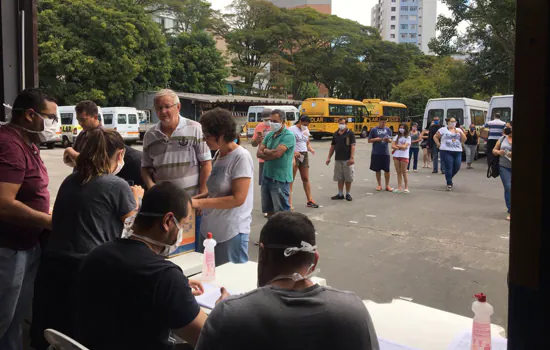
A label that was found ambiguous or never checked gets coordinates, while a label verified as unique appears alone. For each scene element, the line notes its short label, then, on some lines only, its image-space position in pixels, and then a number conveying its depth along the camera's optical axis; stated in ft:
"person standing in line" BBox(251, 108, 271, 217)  27.30
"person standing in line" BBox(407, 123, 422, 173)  52.13
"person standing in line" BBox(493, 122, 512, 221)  27.07
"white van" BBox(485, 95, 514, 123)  59.94
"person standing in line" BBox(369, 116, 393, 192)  36.52
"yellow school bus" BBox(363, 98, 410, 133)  120.57
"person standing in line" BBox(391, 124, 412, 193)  37.14
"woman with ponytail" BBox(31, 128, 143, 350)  8.96
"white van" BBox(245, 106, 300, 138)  99.87
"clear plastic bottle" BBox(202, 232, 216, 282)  10.53
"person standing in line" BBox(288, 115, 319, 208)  31.30
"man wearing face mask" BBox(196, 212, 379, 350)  5.27
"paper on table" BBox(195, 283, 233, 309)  9.29
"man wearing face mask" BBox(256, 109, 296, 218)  22.63
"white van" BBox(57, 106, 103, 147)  83.30
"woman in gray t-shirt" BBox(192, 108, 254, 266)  12.26
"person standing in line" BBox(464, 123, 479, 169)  54.29
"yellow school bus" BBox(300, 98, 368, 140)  104.01
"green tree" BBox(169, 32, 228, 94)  124.88
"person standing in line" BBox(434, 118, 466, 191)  37.76
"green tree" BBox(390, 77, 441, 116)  152.15
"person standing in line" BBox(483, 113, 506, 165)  37.70
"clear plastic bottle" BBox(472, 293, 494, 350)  7.42
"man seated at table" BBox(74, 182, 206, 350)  6.52
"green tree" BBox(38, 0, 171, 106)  90.38
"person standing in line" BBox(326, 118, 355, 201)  33.65
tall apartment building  398.62
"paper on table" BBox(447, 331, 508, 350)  7.86
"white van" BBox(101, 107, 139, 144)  88.07
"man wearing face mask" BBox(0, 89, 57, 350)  9.87
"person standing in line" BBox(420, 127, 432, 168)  56.03
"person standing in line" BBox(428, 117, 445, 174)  50.72
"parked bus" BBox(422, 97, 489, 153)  68.90
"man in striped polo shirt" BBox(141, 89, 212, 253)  14.62
